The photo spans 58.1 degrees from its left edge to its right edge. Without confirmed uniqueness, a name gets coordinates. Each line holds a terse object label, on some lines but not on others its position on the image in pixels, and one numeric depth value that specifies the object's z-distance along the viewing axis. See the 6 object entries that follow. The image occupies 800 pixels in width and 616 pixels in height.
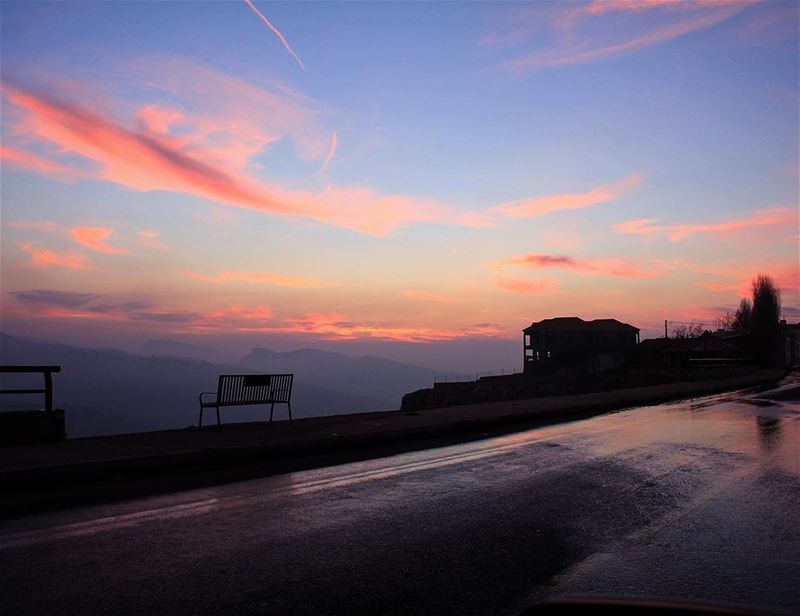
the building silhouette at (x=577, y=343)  89.75
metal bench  15.16
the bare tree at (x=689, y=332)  159.60
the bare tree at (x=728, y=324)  156.23
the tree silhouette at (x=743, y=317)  114.43
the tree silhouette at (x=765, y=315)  93.19
